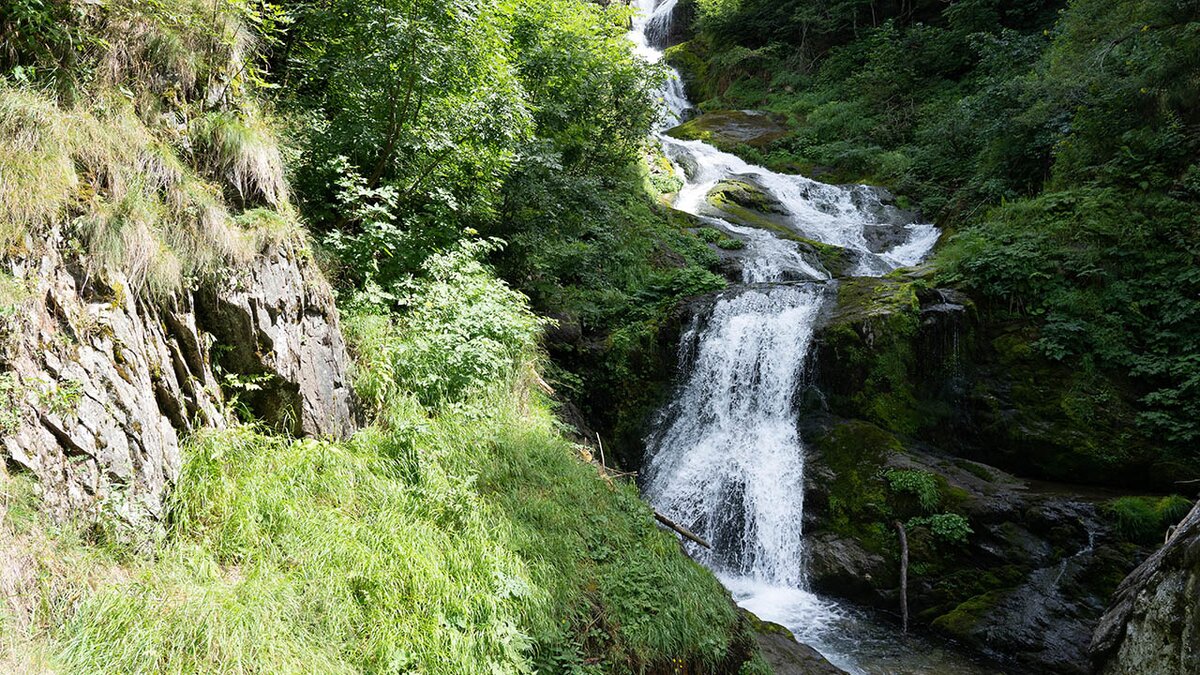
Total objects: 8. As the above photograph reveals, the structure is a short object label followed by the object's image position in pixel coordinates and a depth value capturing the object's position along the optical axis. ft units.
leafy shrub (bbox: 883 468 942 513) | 24.27
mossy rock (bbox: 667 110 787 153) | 66.44
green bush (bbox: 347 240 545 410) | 18.84
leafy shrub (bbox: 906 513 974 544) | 23.21
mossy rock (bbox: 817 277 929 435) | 28.12
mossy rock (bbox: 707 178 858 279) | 42.09
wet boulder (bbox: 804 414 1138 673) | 20.89
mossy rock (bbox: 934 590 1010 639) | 21.45
